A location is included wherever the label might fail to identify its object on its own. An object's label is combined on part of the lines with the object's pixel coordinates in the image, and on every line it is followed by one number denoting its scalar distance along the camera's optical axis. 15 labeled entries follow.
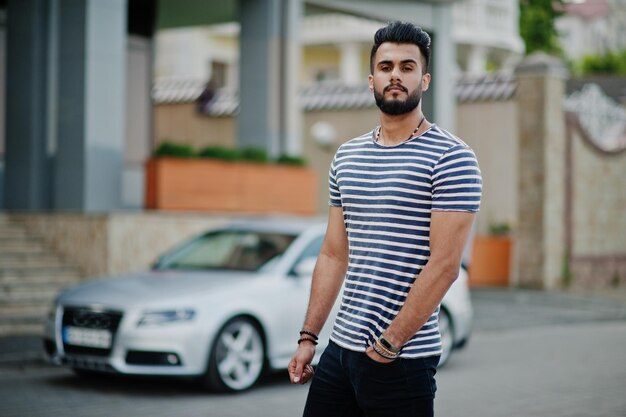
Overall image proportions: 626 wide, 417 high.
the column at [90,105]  14.74
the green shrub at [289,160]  17.58
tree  27.95
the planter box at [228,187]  15.72
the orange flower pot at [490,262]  21.38
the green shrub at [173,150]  15.81
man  3.46
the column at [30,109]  15.53
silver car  8.73
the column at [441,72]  21.28
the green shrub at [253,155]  16.98
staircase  12.84
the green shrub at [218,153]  16.44
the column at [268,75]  17.94
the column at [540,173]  21.03
